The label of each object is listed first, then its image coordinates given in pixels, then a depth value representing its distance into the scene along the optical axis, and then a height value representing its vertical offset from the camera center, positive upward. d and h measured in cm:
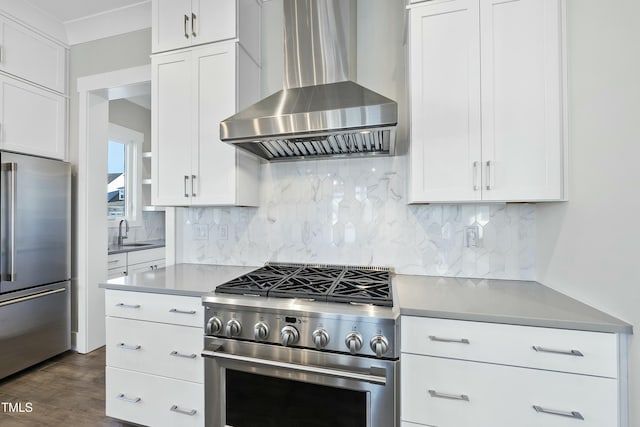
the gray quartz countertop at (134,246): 339 -39
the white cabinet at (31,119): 243 +85
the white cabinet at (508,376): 111 -64
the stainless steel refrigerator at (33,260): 233 -37
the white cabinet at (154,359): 160 -81
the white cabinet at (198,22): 192 +129
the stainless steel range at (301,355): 128 -65
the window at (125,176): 414 +57
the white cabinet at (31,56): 244 +140
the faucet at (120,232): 387 -21
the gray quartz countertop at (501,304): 114 -40
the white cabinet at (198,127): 194 +60
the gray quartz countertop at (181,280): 165 -40
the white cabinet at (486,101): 143 +58
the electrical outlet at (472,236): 187 -13
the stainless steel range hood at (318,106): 149 +58
